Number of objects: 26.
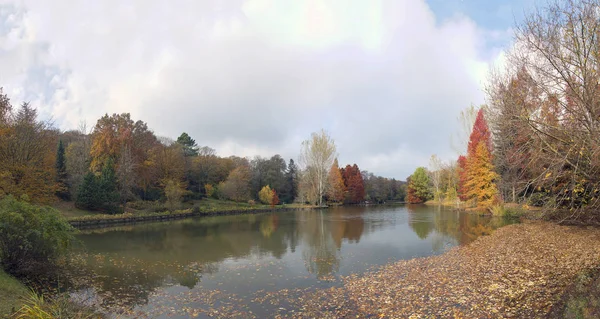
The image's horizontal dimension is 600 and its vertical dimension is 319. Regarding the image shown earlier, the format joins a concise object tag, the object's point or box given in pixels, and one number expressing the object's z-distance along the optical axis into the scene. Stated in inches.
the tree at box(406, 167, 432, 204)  3026.6
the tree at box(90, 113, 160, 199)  1562.5
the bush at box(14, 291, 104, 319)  206.1
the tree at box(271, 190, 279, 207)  2225.3
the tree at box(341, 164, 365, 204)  2933.1
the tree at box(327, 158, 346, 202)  2566.4
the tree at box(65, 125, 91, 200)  1421.0
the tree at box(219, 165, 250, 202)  2037.4
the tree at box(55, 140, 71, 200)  1398.6
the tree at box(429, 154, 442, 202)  2586.1
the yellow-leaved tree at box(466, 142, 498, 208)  1277.1
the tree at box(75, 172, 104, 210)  1298.0
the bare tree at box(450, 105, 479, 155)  1614.2
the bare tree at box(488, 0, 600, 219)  330.0
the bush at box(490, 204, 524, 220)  1069.8
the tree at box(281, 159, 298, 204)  2663.6
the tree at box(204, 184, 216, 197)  2127.2
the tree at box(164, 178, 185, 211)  1540.4
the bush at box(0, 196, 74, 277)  373.7
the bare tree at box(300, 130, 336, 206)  2386.8
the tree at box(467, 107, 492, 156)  1343.5
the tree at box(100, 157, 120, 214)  1338.6
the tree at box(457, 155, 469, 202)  1597.8
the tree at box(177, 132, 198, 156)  2550.4
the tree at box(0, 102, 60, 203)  740.0
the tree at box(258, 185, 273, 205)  2225.6
